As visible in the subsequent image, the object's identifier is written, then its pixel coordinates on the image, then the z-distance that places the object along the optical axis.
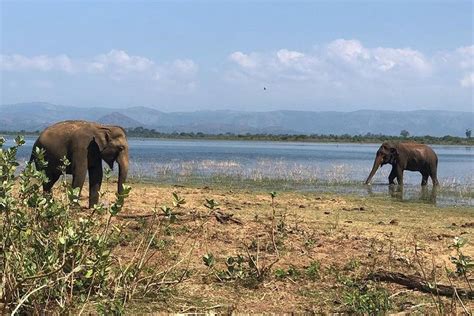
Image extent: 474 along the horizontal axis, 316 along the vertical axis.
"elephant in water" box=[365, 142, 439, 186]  25.83
